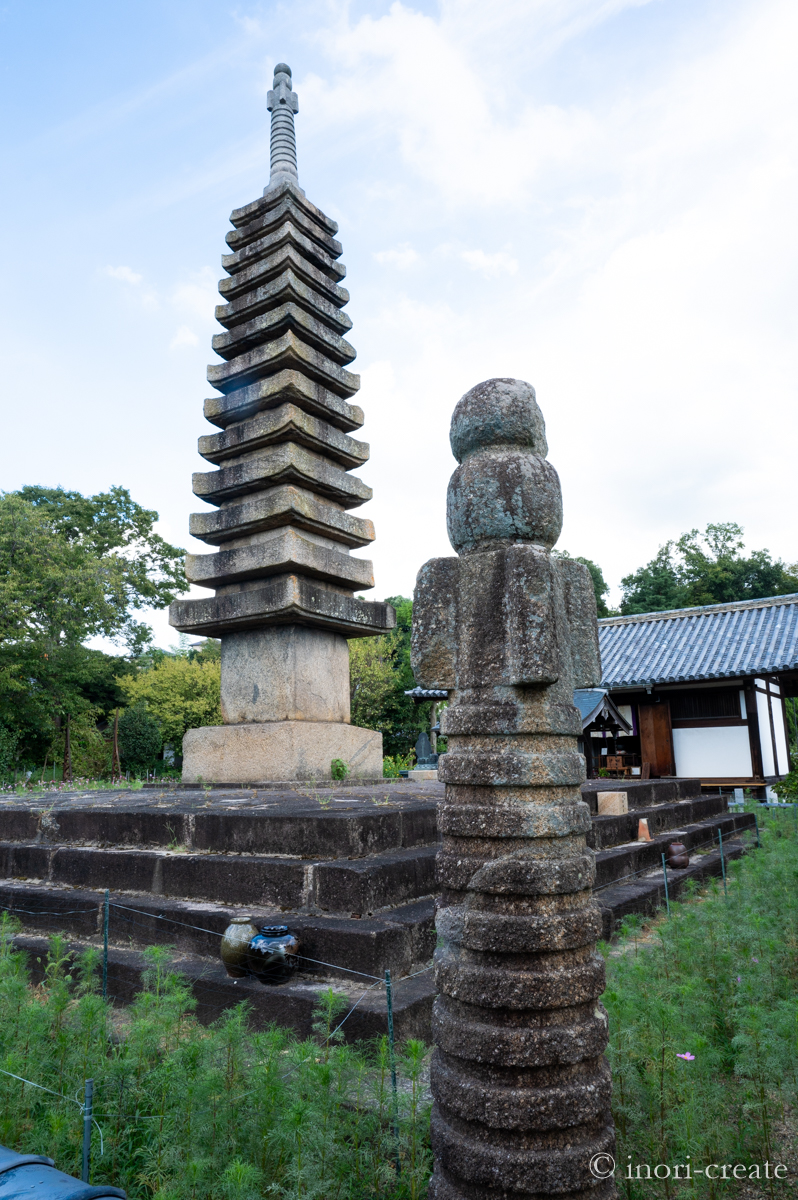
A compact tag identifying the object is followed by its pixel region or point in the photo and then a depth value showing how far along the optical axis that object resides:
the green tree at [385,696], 25.50
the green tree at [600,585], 40.87
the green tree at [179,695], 21.89
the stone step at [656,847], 6.41
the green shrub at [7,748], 19.73
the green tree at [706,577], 36.28
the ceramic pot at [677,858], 7.39
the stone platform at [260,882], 3.67
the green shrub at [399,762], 14.73
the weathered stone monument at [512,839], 2.00
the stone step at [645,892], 5.46
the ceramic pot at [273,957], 3.63
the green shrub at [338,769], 7.74
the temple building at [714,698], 15.92
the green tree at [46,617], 18.83
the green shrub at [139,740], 21.30
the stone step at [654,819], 7.01
